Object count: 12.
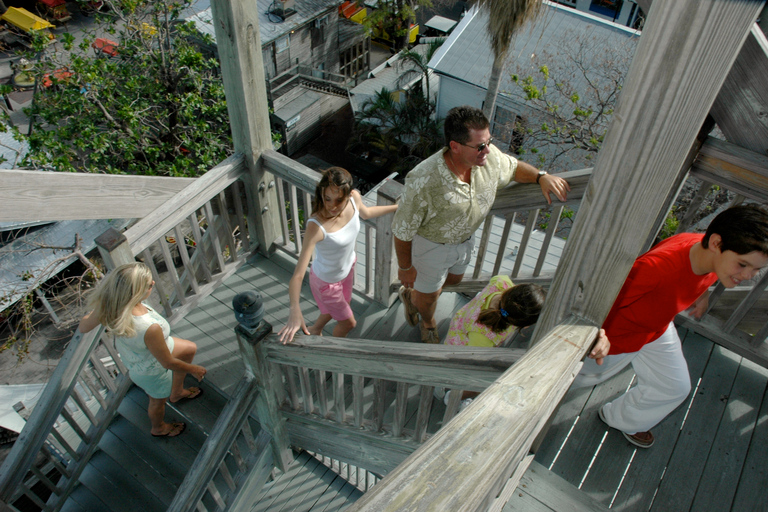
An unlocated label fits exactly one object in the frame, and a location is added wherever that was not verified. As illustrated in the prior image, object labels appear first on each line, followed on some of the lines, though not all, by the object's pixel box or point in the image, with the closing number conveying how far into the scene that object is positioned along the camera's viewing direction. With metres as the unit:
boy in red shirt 1.70
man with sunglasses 2.28
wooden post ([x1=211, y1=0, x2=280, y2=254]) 2.78
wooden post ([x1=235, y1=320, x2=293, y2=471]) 2.38
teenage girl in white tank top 2.48
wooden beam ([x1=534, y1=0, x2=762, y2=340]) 0.74
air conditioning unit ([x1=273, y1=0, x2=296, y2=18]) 19.34
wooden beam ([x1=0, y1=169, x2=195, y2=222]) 2.32
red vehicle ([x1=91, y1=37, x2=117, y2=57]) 8.93
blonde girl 2.48
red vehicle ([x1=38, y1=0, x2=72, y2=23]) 21.59
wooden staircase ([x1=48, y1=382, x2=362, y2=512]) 3.35
